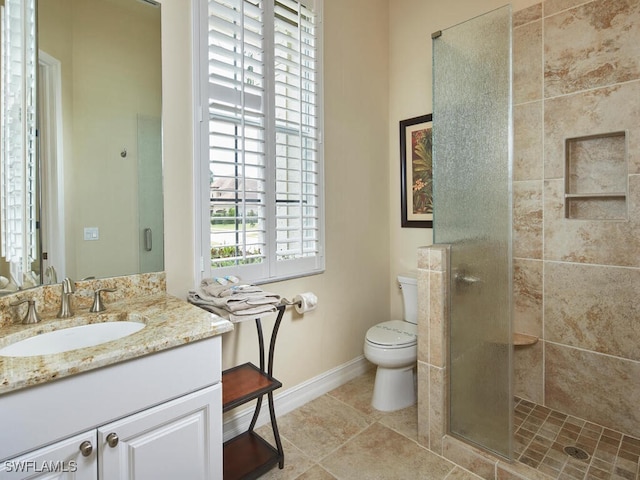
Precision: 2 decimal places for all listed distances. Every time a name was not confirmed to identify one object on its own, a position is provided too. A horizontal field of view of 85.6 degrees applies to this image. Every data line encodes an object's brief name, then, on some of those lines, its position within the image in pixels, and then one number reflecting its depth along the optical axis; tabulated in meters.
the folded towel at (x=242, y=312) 1.46
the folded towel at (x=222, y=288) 1.54
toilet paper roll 2.13
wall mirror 1.23
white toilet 2.12
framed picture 2.59
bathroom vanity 0.84
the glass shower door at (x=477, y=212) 1.61
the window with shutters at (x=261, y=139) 1.75
